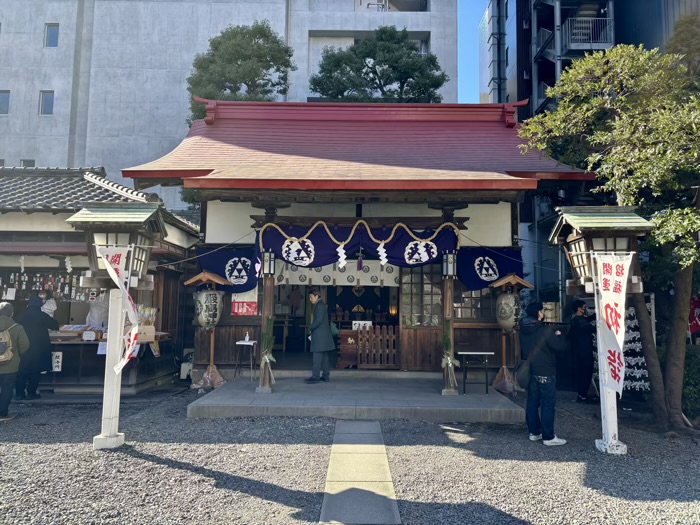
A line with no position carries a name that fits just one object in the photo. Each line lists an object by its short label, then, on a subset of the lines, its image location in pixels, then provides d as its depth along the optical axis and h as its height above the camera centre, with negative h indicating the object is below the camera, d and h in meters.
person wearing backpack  7.45 -0.77
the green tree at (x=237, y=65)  18.66 +9.29
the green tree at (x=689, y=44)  8.31 +4.60
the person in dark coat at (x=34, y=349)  9.10 -0.92
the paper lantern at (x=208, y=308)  9.98 -0.09
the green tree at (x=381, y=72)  20.39 +9.80
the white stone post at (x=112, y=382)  6.34 -1.05
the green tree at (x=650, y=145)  6.63 +2.41
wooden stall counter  9.90 -1.40
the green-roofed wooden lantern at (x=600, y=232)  6.52 +1.05
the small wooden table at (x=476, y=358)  10.38 -1.07
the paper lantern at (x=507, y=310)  9.88 -0.02
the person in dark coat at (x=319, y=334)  9.64 -0.56
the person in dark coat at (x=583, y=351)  9.24 -0.76
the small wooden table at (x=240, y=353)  10.55 -1.05
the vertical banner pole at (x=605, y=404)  6.20 -1.19
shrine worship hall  8.57 +1.48
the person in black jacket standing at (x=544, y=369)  6.48 -0.79
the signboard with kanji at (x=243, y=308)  10.63 -0.09
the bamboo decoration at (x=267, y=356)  8.94 -0.94
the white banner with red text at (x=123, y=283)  6.43 +0.26
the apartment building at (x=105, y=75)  25.77 +11.98
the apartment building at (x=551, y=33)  16.95 +11.57
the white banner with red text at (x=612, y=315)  6.06 -0.05
